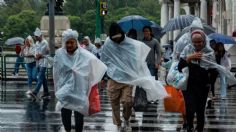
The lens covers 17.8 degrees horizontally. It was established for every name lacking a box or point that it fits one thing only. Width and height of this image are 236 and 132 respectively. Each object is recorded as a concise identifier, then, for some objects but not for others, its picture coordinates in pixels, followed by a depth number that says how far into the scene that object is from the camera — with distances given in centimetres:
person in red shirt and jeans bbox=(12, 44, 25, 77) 2800
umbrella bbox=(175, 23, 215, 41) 1967
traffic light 4328
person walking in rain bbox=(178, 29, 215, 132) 1105
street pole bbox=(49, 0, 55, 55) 2655
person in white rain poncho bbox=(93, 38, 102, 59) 2517
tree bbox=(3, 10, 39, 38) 9338
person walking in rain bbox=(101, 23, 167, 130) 1246
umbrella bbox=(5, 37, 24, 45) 3303
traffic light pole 4379
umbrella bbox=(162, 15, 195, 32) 2184
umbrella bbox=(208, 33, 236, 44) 1961
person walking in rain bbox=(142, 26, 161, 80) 1627
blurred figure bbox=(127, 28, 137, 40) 1545
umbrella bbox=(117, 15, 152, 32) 1938
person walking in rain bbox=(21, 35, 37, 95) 2067
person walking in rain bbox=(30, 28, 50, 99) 1897
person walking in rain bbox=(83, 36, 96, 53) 2482
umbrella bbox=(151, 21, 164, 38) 2426
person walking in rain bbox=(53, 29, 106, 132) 1089
